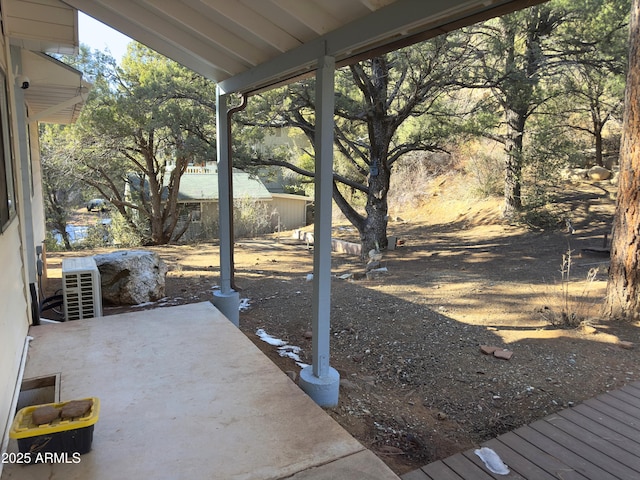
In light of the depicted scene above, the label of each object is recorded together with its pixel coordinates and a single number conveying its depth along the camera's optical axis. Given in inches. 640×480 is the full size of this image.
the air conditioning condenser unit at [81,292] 153.2
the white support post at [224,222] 164.1
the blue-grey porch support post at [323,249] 102.0
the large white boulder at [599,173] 538.9
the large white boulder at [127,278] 196.2
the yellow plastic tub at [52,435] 68.9
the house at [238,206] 604.1
